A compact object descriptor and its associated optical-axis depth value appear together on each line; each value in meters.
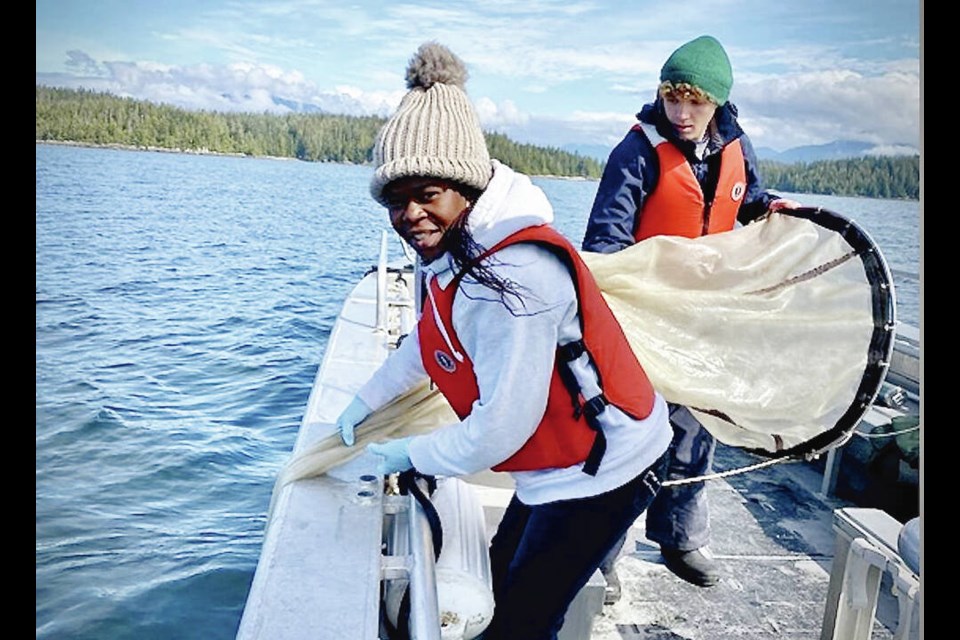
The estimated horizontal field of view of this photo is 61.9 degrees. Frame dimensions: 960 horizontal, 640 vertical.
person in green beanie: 2.34
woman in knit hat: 1.55
